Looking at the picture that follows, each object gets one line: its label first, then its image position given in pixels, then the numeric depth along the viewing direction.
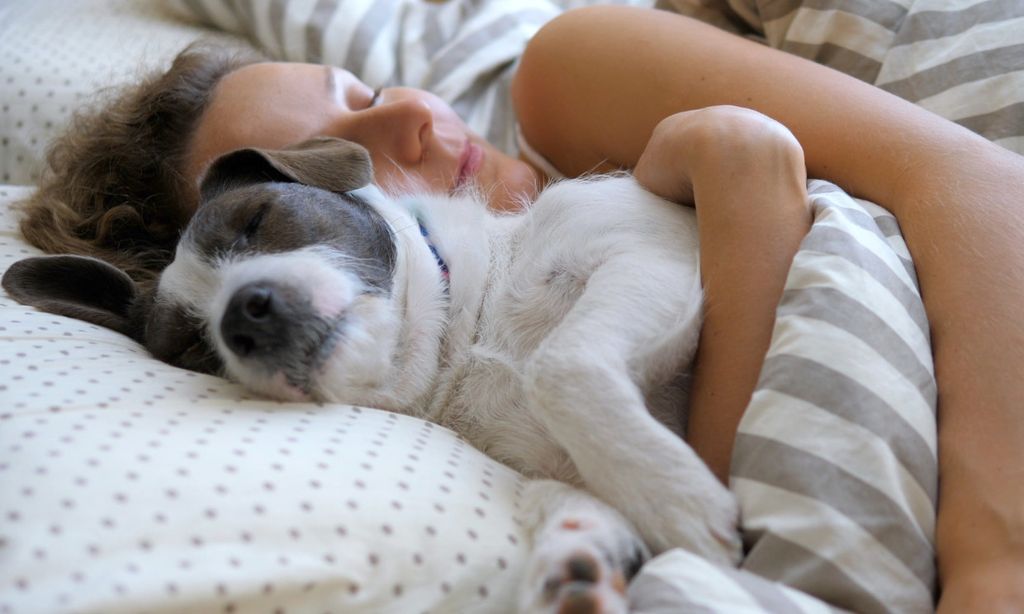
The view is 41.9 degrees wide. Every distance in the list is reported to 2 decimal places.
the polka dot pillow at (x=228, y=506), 0.39
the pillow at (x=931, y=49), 0.58
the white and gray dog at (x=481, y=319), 0.45
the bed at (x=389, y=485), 0.40
